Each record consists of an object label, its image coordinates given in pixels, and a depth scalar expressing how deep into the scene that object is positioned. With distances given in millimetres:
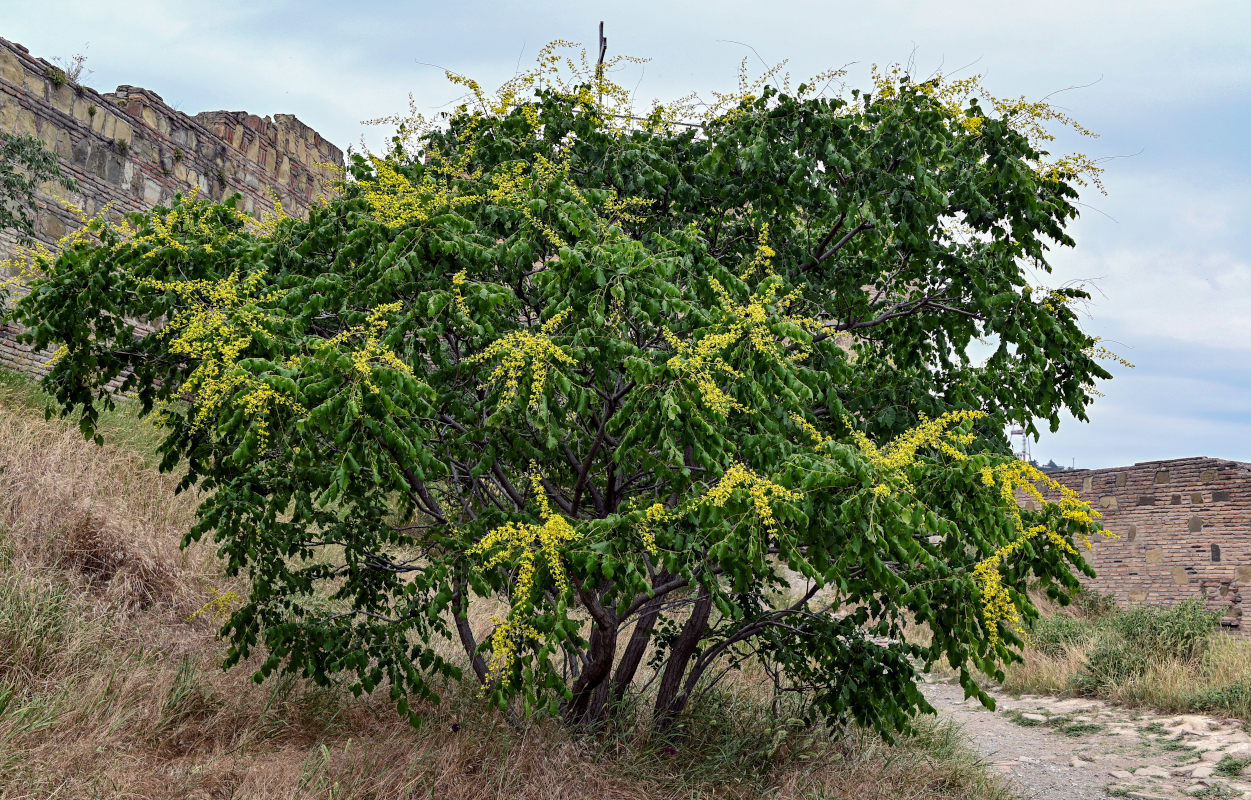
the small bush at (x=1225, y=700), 8062
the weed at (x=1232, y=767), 6688
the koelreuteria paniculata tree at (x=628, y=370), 3096
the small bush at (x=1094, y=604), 12508
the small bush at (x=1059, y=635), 10633
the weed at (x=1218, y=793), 6182
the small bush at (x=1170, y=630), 9945
